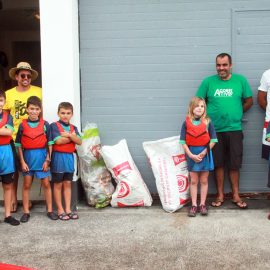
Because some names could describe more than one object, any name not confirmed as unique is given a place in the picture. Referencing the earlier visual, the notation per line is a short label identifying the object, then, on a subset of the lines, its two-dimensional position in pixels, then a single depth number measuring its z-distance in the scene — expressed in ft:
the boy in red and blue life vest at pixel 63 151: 16.94
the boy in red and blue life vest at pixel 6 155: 16.25
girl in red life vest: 17.03
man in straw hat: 18.04
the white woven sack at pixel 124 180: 18.08
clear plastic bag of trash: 18.37
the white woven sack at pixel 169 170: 17.87
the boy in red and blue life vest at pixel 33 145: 16.63
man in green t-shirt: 17.99
